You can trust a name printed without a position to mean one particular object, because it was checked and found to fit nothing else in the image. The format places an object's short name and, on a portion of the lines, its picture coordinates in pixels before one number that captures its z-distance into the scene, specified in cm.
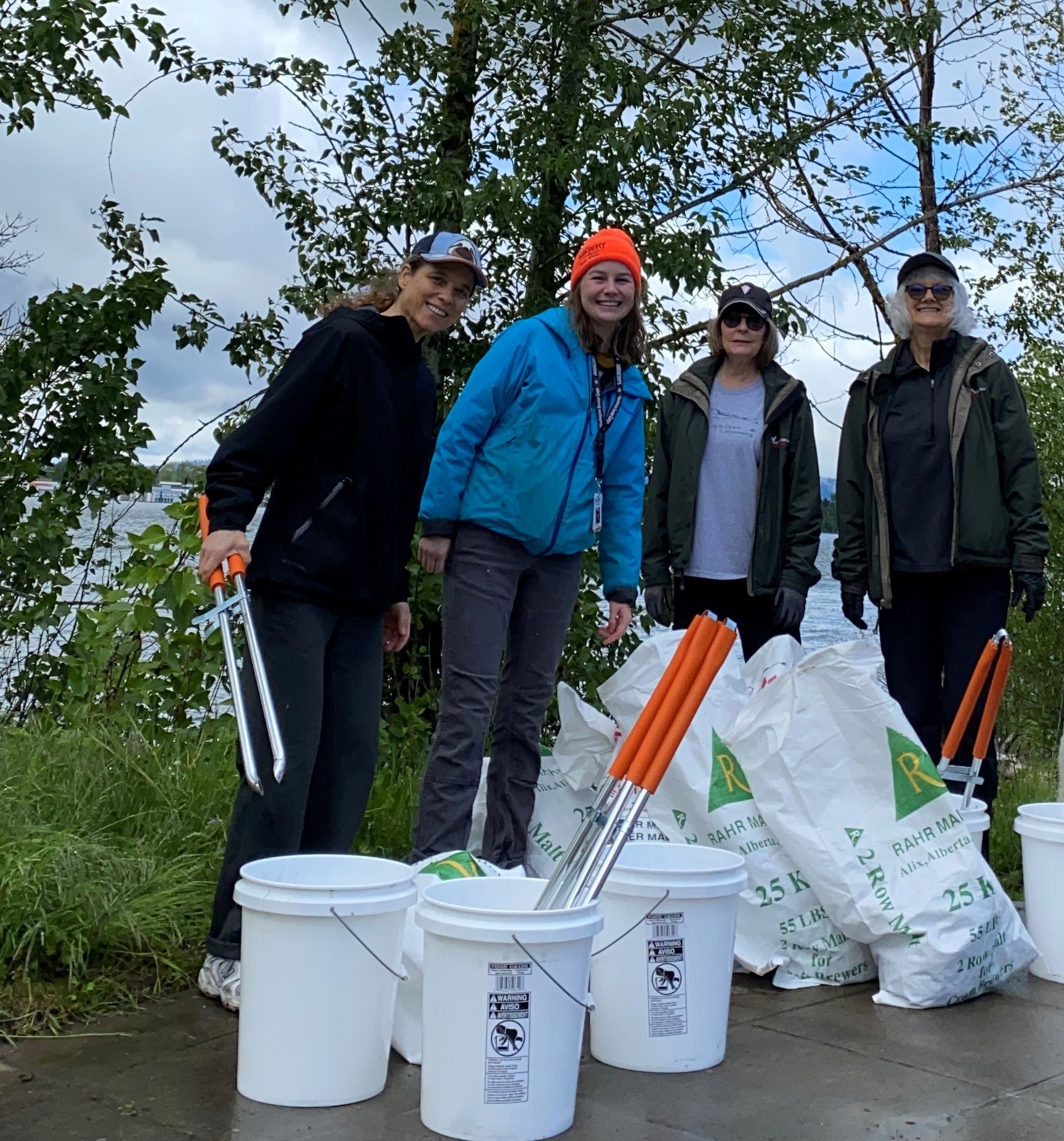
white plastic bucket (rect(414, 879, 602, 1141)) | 234
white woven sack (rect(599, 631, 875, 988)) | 343
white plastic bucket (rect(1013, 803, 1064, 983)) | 360
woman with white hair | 404
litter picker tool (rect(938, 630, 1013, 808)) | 376
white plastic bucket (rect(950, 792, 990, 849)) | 372
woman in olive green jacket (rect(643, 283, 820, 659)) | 409
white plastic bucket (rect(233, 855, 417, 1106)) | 245
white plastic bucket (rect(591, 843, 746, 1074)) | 274
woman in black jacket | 299
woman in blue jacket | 359
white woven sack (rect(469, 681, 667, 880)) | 388
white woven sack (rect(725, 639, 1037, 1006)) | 330
